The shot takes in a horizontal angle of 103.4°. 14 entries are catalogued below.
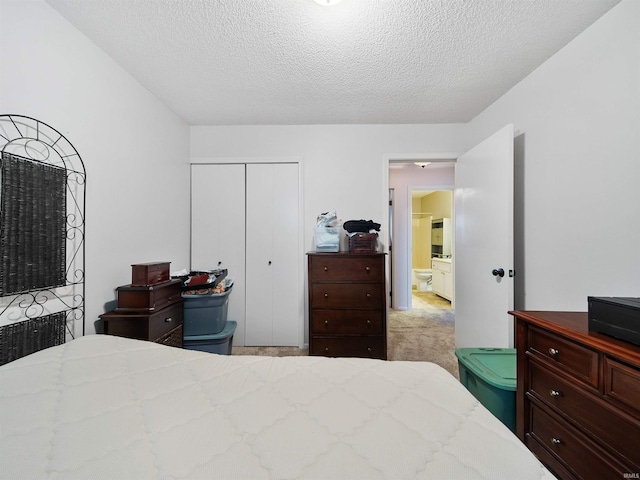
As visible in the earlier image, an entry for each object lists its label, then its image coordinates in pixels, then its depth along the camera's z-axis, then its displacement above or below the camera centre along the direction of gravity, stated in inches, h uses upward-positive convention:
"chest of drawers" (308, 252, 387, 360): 93.2 -23.6
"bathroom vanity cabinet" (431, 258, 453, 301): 193.8 -30.2
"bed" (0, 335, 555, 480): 22.9 -20.6
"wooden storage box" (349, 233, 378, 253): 98.8 -0.6
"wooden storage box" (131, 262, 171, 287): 71.2 -9.7
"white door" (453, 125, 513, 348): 76.0 -0.8
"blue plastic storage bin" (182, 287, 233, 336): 88.6 -26.0
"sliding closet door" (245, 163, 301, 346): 114.0 -4.7
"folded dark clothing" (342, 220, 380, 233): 101.8 +5.9
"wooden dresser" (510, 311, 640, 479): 35.9 -26.0
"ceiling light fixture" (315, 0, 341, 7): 51.6 +49.1
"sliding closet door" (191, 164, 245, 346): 114.3 +7.0
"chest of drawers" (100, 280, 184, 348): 67.5 -20.1
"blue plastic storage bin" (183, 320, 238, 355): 88.0 -35.9
